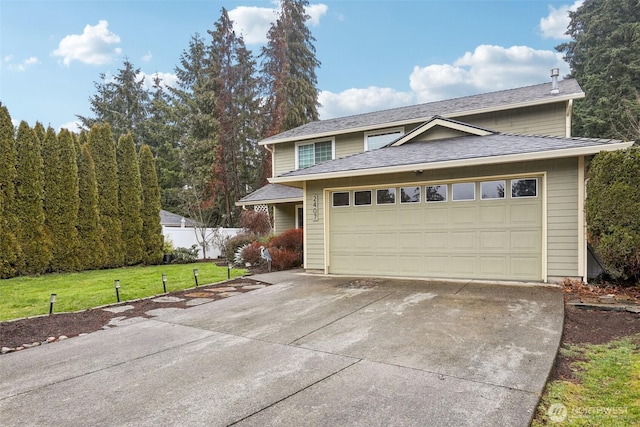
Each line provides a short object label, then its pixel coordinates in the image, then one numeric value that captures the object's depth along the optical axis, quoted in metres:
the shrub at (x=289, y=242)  11.69
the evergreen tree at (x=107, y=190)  12.84
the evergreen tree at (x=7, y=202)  10.09
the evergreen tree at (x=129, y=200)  13.55
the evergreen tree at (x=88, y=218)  12.03
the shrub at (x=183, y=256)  15.14
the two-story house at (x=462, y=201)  6.98
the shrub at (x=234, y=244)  13.37
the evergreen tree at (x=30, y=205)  10.58
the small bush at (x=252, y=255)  11.88
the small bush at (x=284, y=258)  10.95
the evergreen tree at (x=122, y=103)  31.08
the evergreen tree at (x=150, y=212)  14.20
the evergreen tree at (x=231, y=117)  24.05
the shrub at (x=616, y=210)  5.71
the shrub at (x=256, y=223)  15.09
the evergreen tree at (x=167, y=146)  27.95
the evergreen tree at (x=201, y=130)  24.03
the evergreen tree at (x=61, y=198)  11.28
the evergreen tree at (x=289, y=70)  25.28
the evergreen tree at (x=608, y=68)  21.44
